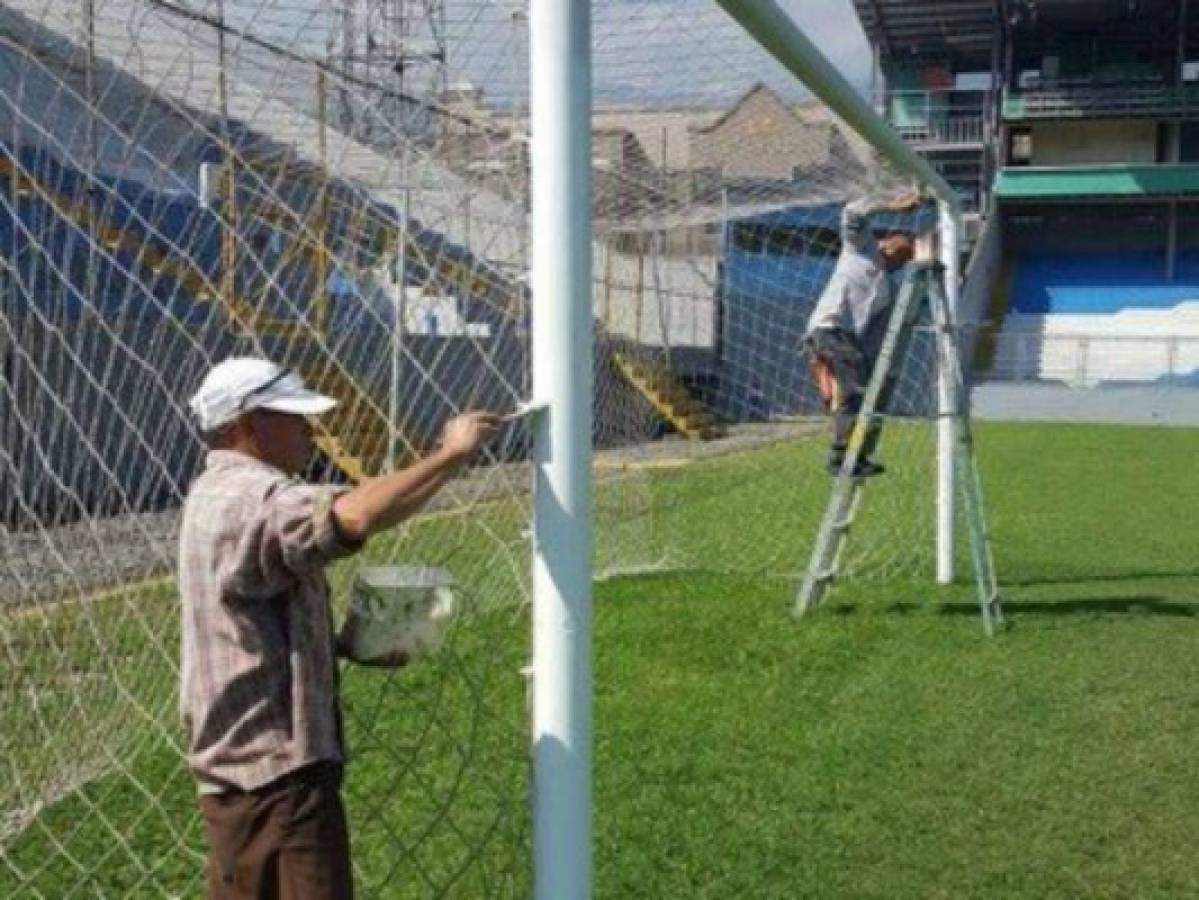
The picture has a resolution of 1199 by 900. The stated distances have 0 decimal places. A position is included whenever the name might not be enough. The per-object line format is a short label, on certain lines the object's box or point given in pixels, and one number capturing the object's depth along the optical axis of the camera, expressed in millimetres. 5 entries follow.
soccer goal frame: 2516
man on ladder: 8086
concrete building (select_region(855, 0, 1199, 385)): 36594
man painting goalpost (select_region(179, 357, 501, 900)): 2643
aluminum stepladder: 7746
